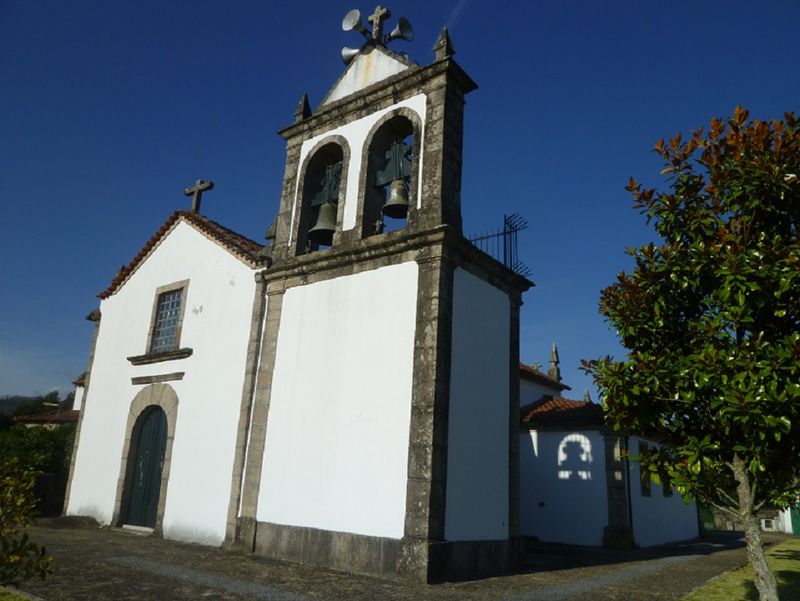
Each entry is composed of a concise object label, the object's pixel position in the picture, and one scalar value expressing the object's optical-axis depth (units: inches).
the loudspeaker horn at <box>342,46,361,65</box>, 482.9
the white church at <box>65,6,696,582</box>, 354.6
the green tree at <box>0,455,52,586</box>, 150.5
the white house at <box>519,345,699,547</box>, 590.9
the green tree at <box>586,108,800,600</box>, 177.3
